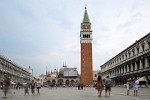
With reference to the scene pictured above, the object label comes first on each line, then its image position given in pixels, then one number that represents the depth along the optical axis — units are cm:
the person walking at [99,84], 920
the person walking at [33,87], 1154
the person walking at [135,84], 990
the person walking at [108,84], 926
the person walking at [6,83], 859
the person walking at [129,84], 1043
